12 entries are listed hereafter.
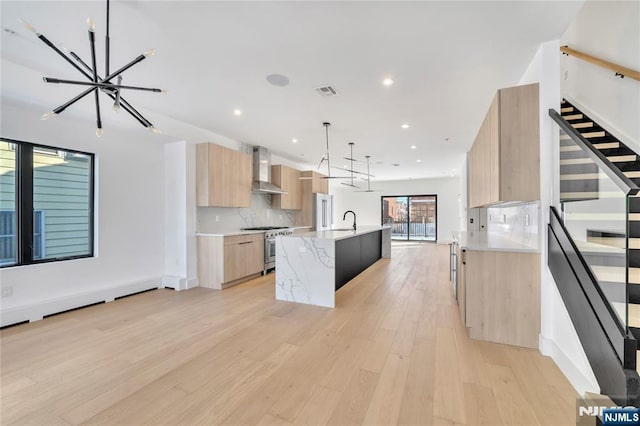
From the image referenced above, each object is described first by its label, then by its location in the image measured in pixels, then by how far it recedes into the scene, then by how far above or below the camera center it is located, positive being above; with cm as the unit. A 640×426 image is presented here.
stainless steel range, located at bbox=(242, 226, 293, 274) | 562 -69
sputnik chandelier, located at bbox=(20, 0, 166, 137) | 166 +87
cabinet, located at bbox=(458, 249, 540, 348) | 248 -79
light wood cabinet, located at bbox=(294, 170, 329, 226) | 775 +45
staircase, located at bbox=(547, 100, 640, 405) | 135 -27
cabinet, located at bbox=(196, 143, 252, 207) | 480 +69
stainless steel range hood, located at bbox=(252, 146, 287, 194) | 597 +93
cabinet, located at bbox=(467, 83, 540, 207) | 240 +63
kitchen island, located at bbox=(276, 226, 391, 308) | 368 -77
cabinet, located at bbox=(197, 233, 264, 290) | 461 -83
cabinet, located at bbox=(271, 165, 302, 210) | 682 +73
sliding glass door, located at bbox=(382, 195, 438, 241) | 1152 -10
